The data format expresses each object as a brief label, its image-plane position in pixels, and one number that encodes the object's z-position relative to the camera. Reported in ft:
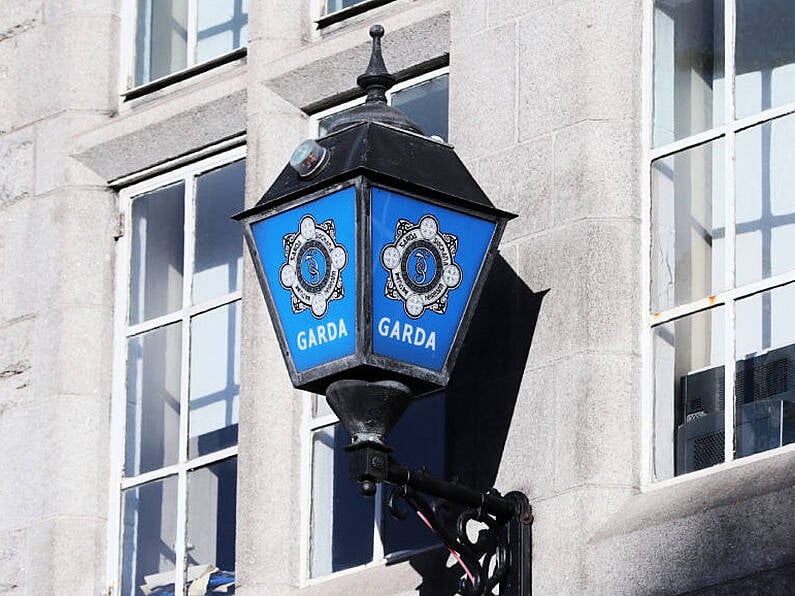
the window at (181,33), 45.93
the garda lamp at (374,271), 33.89
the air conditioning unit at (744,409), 35.46
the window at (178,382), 42.93
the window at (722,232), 36.02
